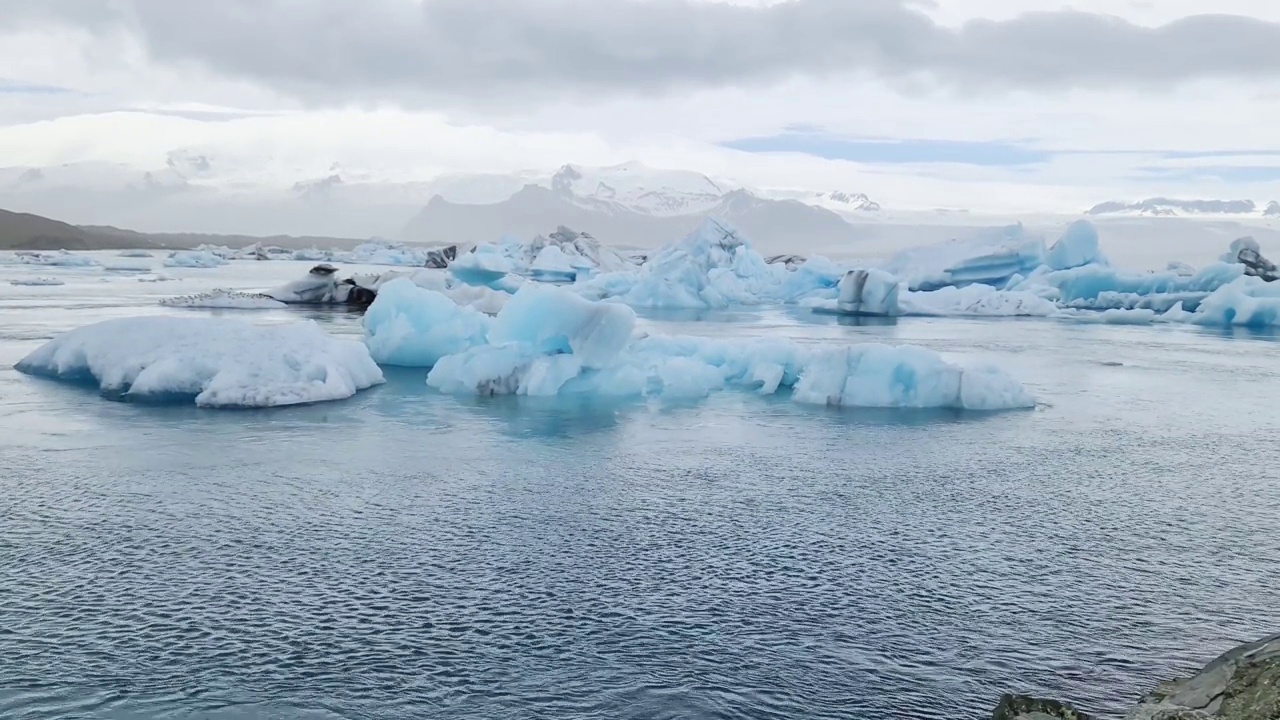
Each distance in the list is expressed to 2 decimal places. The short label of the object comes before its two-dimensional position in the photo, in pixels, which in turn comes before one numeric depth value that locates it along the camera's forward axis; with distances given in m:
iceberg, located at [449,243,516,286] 33.81
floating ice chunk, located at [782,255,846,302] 36.38
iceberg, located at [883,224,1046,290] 33.44
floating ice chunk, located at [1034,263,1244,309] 32.00
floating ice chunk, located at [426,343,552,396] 13.57
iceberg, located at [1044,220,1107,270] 34.00
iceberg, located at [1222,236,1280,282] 33.59
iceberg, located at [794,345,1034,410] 12.80
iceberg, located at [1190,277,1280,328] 26.55
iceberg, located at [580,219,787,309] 32.59
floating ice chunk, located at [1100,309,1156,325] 28.20
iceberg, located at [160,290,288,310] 25.23
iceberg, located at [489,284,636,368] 13.27
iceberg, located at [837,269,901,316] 28.72
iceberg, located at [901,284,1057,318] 29.70
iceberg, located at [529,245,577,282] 42.16
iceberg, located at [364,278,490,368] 15.68
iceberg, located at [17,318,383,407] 12.17
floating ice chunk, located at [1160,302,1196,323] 28.47
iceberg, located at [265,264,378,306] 28.69
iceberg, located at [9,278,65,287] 36.22
